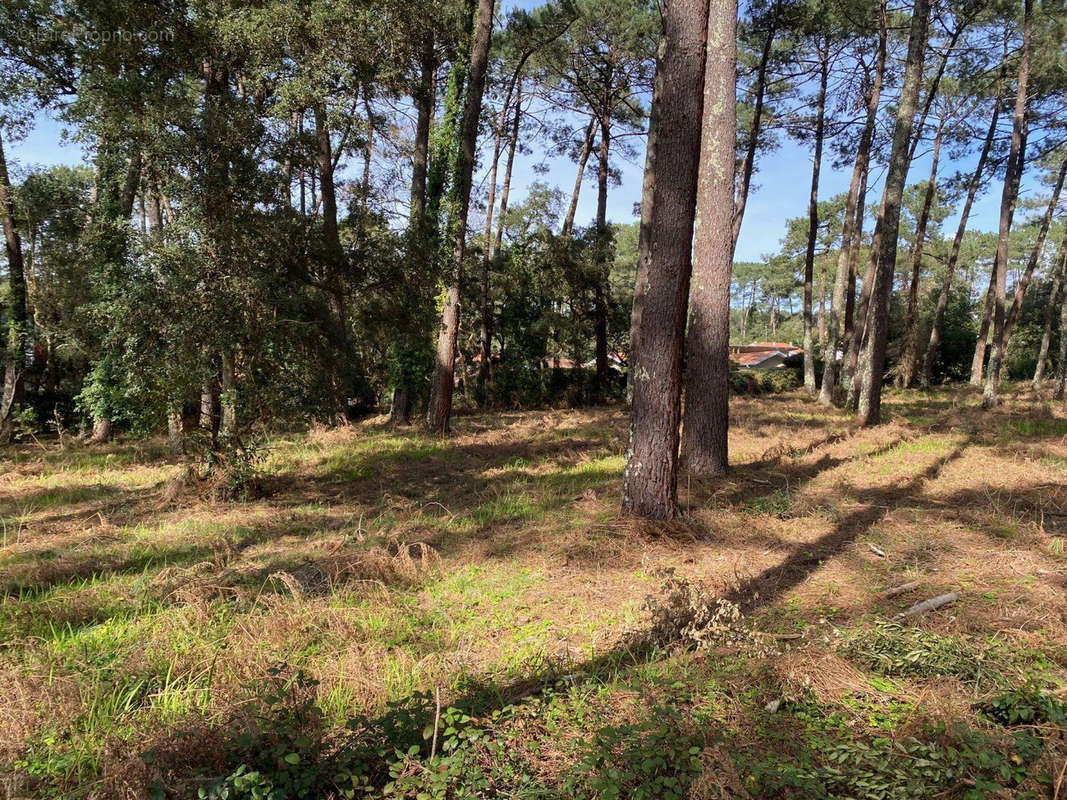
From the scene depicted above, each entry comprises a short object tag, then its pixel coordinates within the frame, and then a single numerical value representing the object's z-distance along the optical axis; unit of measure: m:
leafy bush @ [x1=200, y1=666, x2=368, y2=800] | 2.06
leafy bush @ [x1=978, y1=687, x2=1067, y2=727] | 2.34
